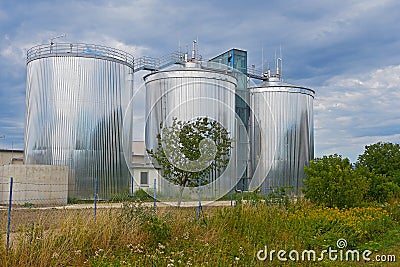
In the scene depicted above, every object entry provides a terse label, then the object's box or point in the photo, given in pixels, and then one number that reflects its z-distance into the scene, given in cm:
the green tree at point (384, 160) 2144
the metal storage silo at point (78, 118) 2531
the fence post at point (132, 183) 2690
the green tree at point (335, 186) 1539
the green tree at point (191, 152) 1953
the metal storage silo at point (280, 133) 3095
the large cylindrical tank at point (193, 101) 2508
